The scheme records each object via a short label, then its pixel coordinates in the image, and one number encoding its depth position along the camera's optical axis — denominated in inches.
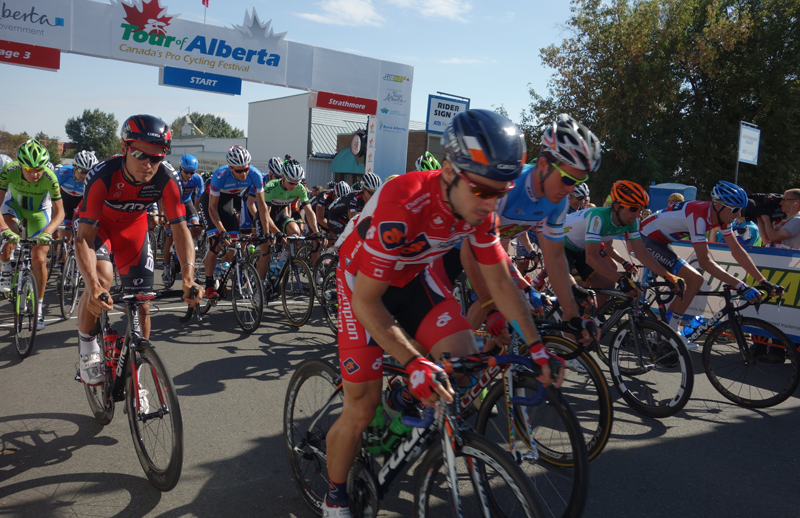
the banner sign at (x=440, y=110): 556.1
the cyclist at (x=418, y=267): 81.7
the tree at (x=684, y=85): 960.3
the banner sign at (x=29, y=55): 530.6
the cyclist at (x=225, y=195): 295.7
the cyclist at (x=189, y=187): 385.7
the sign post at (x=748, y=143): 549.2
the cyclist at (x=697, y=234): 220.7
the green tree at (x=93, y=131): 4439.0
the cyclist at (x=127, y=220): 137.9
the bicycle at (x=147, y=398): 116.6
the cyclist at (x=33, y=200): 243.4
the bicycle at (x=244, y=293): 270.7
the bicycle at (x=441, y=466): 77.0
